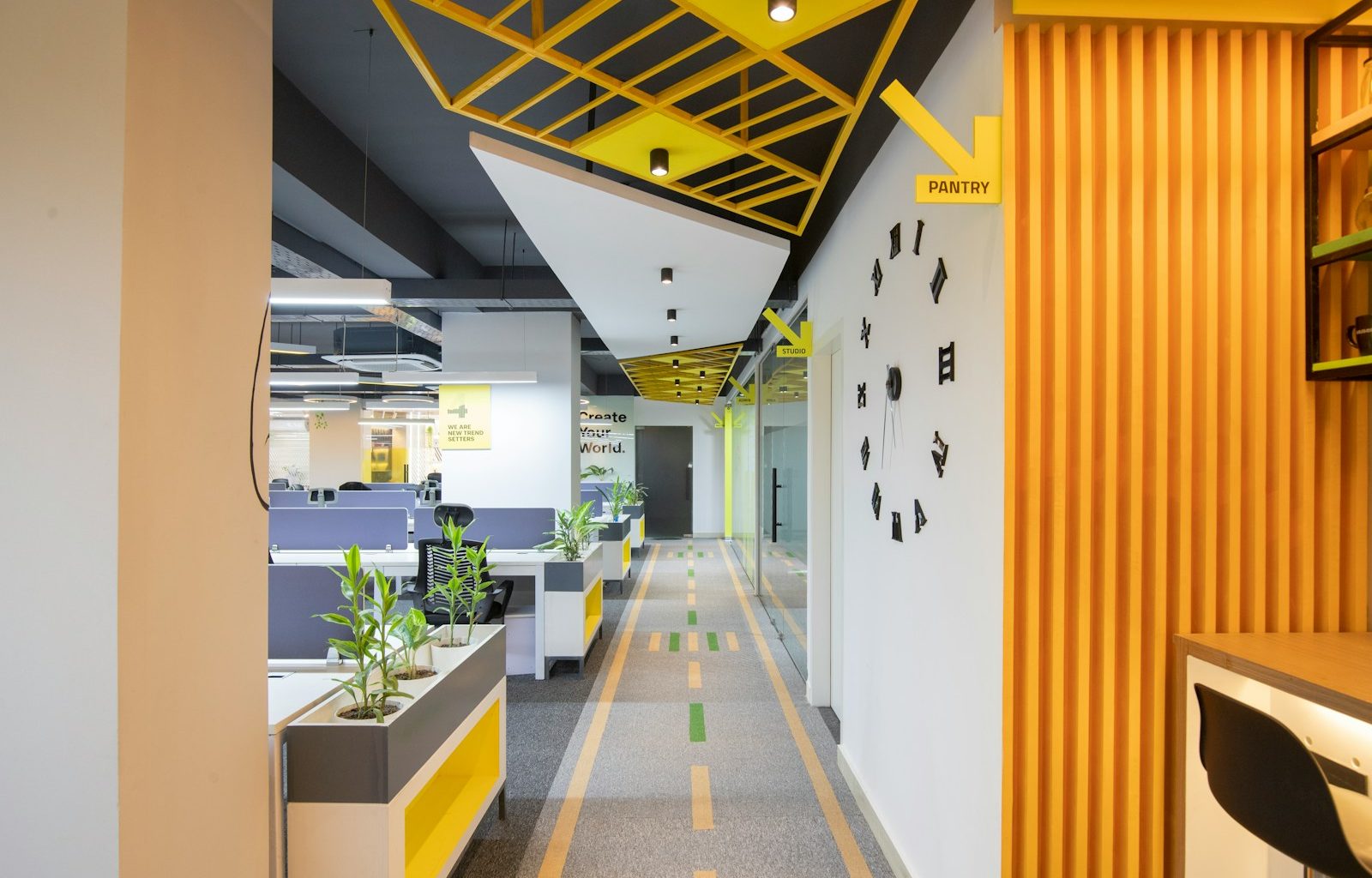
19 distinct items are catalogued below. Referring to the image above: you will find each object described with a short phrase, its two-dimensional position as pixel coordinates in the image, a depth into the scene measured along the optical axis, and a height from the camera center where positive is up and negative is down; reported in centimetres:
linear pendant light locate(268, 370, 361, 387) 781 +69
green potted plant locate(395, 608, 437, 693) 242 -73
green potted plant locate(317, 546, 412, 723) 212 -68
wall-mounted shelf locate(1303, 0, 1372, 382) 174 +69
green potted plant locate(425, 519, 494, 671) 269 -74
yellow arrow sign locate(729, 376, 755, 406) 963 +65
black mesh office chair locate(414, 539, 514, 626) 475 -96
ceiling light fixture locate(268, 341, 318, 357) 800 +108
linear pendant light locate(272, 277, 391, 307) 360 +78
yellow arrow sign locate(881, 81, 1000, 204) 176 +75
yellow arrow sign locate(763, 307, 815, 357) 452 +70
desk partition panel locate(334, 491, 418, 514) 934 -81
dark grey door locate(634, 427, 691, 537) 1581 -105
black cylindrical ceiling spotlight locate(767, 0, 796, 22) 182 +113
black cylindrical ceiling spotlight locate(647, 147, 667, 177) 296 +119
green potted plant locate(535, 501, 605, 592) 541 -94
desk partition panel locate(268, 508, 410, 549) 680 -87
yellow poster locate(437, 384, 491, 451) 723 +23
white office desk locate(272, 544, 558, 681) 532 -95
